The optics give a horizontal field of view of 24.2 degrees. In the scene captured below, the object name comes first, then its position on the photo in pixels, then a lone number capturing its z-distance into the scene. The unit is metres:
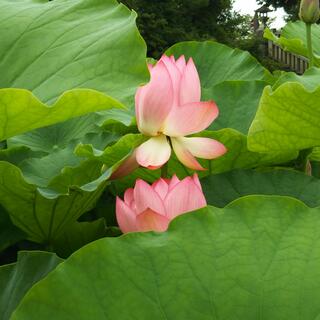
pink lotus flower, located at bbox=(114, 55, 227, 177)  0.69
